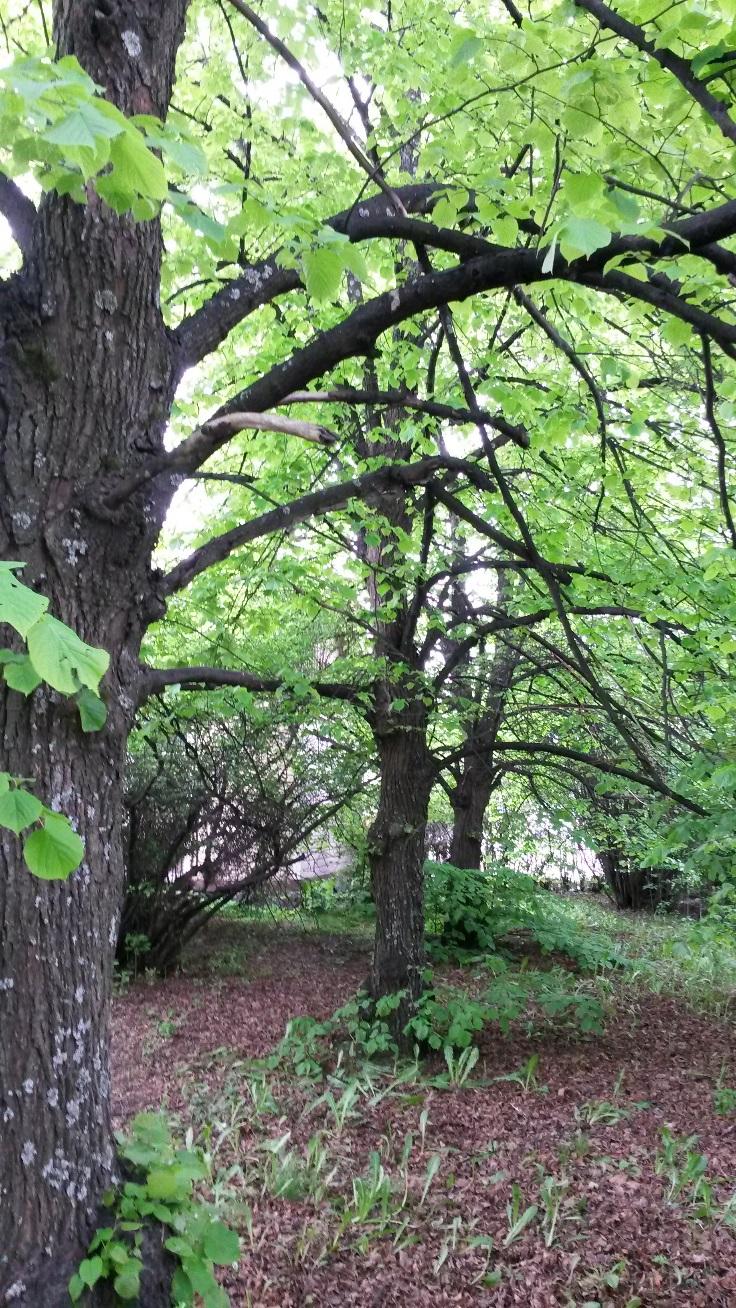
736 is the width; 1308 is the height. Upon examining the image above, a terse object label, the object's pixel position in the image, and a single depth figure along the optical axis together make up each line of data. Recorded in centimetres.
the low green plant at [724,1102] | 494
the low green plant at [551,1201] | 358
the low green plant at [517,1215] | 352
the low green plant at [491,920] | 812
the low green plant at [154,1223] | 213
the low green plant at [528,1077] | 522
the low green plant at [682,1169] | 384
